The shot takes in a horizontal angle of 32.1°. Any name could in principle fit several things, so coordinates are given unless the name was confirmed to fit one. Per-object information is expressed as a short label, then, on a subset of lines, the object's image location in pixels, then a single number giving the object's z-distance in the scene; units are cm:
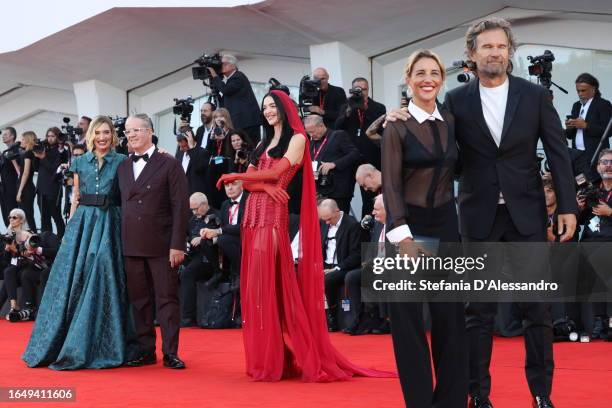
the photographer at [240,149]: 1008
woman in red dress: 628
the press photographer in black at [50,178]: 1359
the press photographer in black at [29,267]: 1139
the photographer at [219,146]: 1048
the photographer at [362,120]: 1036
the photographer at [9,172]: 1438
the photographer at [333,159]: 987
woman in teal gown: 698
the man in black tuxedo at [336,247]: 919
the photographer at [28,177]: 1391
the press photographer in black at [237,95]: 1075
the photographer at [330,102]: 1080
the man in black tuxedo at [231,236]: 987
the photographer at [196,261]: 1008
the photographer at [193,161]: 1090
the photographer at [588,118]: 959
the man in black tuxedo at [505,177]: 447
